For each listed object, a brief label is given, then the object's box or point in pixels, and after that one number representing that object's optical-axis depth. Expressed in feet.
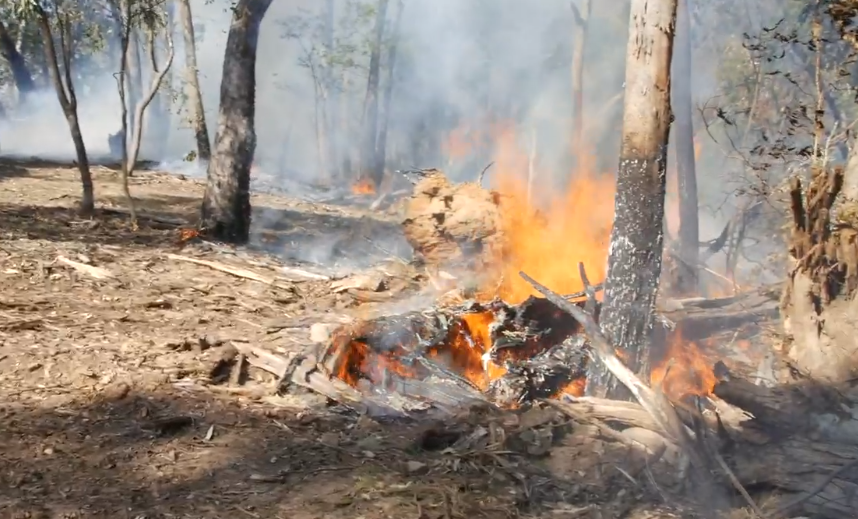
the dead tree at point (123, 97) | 35.35
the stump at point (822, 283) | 18.28
